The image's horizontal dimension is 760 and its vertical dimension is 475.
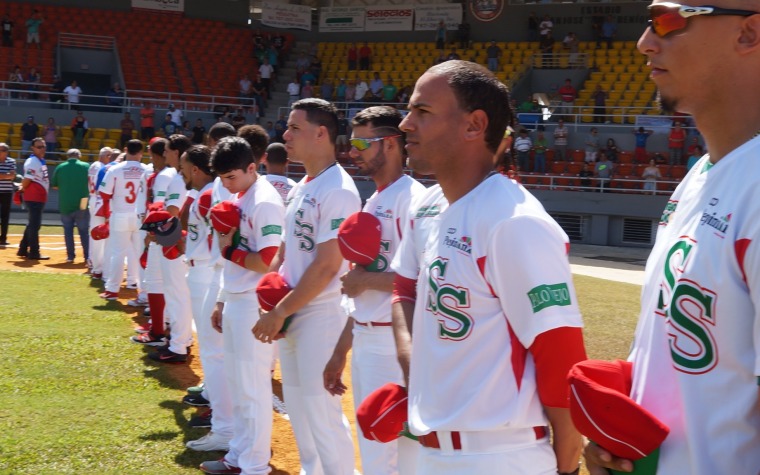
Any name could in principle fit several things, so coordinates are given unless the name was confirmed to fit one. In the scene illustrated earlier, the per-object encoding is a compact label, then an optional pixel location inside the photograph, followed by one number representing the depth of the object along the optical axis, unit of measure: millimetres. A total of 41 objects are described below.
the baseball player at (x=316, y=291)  4305
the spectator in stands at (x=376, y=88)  27547
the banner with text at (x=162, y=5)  30900
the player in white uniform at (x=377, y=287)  3889
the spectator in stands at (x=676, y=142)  21406
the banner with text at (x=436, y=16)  30969
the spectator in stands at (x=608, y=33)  28312
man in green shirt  14211
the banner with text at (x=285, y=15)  31812
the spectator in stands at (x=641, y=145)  22234
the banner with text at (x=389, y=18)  31688
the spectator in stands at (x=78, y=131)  23922
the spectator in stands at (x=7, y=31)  27578
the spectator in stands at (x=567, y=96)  25205
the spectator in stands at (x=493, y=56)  28047
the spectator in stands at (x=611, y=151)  22359
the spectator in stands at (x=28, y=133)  22625
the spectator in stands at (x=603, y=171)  21859
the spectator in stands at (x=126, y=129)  23875
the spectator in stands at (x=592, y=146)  22500
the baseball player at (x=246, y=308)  5027
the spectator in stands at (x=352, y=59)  30812
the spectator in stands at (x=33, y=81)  25875
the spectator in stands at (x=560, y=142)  23234
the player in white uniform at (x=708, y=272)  1606
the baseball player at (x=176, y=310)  8000
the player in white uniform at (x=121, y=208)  10953
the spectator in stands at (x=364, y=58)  30547
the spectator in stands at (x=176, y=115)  25312
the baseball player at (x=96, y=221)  12898
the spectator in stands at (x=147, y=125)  24562
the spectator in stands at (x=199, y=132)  19955
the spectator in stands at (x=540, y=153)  22969
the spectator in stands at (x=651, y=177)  21188
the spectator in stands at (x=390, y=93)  26875
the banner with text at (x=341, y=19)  32344
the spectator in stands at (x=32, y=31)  27906
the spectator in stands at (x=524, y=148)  22750
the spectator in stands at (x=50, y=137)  22981
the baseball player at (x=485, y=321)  2227
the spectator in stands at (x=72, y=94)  25422
